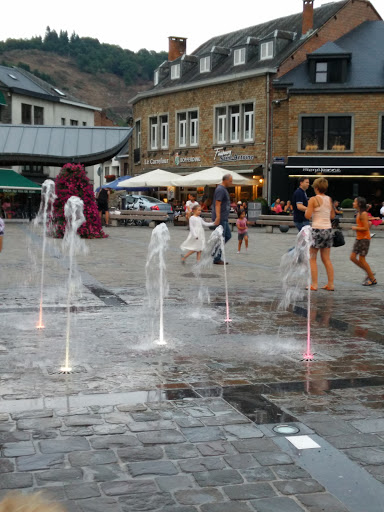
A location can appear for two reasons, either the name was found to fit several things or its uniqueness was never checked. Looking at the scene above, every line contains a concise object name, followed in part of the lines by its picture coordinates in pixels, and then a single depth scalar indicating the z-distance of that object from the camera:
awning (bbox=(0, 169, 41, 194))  39.66
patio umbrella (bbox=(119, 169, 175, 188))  31.91
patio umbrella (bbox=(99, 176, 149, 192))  33.53
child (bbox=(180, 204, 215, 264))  13.51
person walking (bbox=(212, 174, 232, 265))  13.50
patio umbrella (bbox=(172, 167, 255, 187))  30.58
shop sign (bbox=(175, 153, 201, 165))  41.00
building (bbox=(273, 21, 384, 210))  35.03
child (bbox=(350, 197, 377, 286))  11.06
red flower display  22.45
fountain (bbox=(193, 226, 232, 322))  10.21
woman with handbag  10.51
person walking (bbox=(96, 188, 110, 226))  26.96
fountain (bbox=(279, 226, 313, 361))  10.02
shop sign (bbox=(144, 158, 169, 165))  43.38
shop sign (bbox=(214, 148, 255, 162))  37.91
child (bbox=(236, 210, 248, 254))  17.36
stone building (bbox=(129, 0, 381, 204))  36.88
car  36.28
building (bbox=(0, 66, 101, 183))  48.62
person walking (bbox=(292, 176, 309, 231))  12.23
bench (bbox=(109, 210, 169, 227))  31.53
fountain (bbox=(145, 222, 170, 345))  7.57
